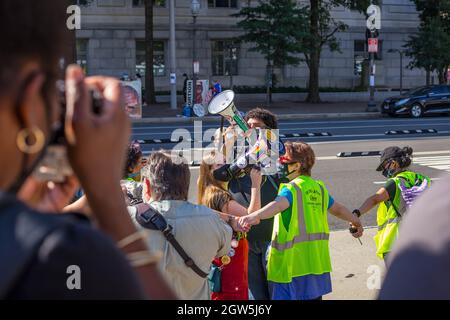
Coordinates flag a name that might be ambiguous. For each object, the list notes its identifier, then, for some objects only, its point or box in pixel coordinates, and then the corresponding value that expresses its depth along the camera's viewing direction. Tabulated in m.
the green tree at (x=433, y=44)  34.84
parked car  27.73
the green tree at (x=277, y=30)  32.09
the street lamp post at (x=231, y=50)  39.06
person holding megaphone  4.89
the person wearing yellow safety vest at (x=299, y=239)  4.66
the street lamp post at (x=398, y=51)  38.40
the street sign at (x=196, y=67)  28.46
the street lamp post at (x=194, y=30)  28.09
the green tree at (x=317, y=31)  34.01
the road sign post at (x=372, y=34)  27.86
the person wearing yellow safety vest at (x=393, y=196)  5.32
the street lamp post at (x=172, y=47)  28.36
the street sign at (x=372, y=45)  27.70
